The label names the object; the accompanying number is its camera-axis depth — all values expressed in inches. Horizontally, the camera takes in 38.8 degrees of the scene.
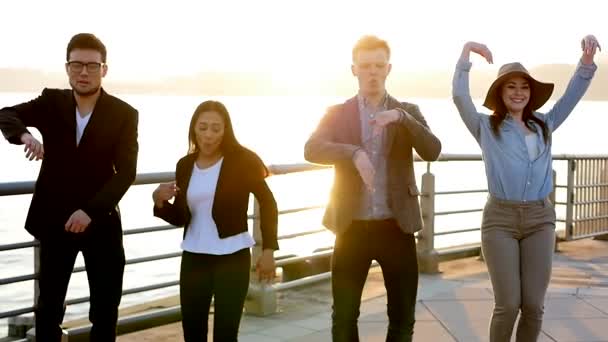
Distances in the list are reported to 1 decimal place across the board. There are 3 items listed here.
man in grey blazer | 155.6
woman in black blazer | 153.7
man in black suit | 152.6
